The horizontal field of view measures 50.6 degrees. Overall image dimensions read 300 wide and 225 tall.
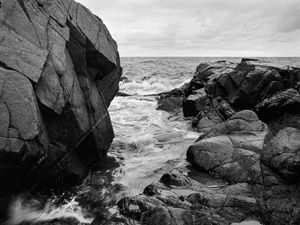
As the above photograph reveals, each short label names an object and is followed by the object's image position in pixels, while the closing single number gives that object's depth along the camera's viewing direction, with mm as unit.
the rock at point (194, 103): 24219
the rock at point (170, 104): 28875
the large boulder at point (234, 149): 10609
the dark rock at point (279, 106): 17047
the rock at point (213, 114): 20812
